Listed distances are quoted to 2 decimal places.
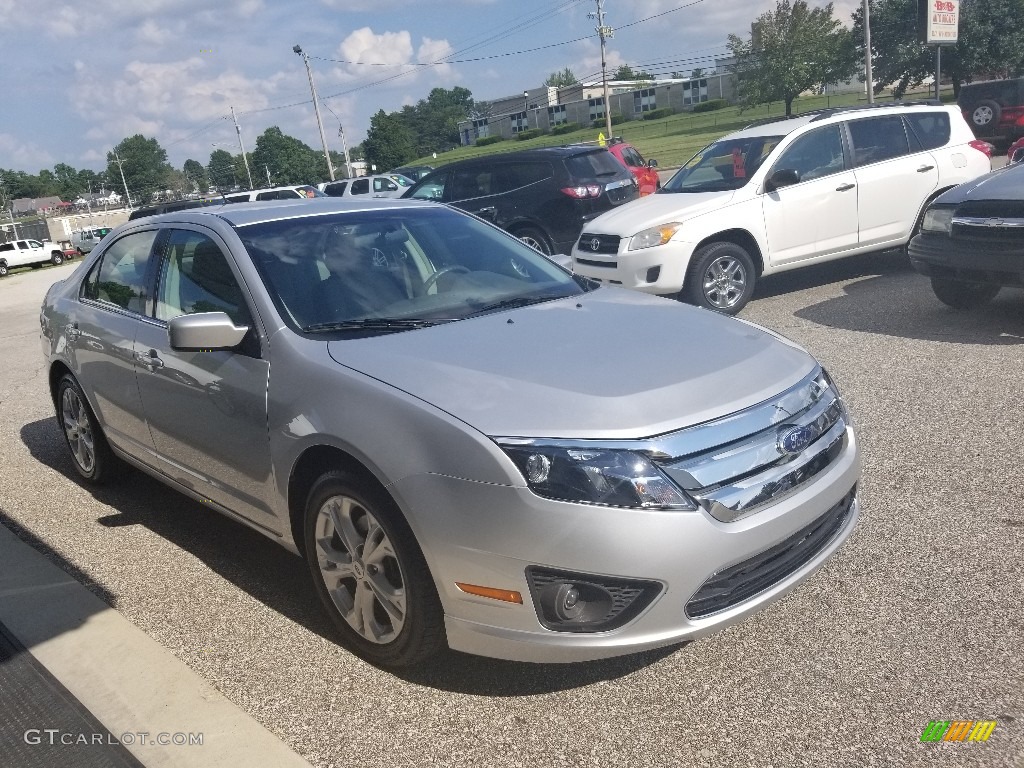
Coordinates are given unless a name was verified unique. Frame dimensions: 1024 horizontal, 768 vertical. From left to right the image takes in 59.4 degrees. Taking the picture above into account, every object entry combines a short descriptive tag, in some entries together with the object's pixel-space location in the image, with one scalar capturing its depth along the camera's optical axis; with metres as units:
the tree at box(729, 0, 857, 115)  62.31
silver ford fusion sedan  2.61
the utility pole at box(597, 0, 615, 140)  55.22
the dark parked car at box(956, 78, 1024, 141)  23.05
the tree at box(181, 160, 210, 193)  157.25
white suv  8.37
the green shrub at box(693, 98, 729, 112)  89.06
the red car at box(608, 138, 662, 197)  17.72
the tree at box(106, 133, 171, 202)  141.50
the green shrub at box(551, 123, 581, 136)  94.07
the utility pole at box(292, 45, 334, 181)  52.59
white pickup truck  41.28
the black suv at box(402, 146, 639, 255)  11.68
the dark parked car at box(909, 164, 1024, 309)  6.50
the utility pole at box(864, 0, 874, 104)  36.43
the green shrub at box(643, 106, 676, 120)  94.06
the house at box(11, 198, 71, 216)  138.25
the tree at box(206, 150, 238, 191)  155.24
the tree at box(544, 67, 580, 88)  156.71
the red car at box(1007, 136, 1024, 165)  11.48
